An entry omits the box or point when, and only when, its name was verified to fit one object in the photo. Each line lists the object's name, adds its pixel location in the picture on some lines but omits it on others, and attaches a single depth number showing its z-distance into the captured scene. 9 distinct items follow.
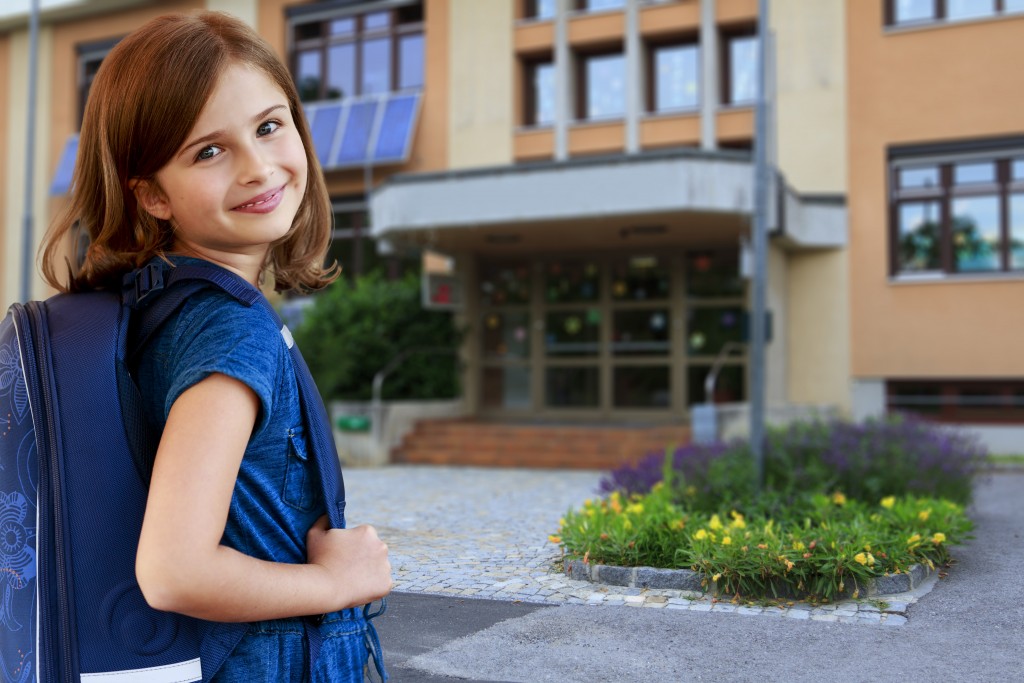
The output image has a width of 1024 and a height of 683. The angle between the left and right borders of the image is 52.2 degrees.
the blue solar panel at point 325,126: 20.86
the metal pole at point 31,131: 18.67
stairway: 14.68
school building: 15.46
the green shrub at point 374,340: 16.33
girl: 1.24
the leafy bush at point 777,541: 5.65
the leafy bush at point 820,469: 8.45
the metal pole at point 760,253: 9.66
